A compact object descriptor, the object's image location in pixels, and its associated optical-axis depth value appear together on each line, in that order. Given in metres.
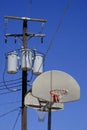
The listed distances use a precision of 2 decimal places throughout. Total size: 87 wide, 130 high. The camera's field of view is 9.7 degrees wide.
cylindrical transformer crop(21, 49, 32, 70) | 18.95
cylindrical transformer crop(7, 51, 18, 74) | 18.97
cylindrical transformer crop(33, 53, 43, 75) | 19.02
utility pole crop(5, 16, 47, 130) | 18.90
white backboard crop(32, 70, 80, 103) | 9.71
